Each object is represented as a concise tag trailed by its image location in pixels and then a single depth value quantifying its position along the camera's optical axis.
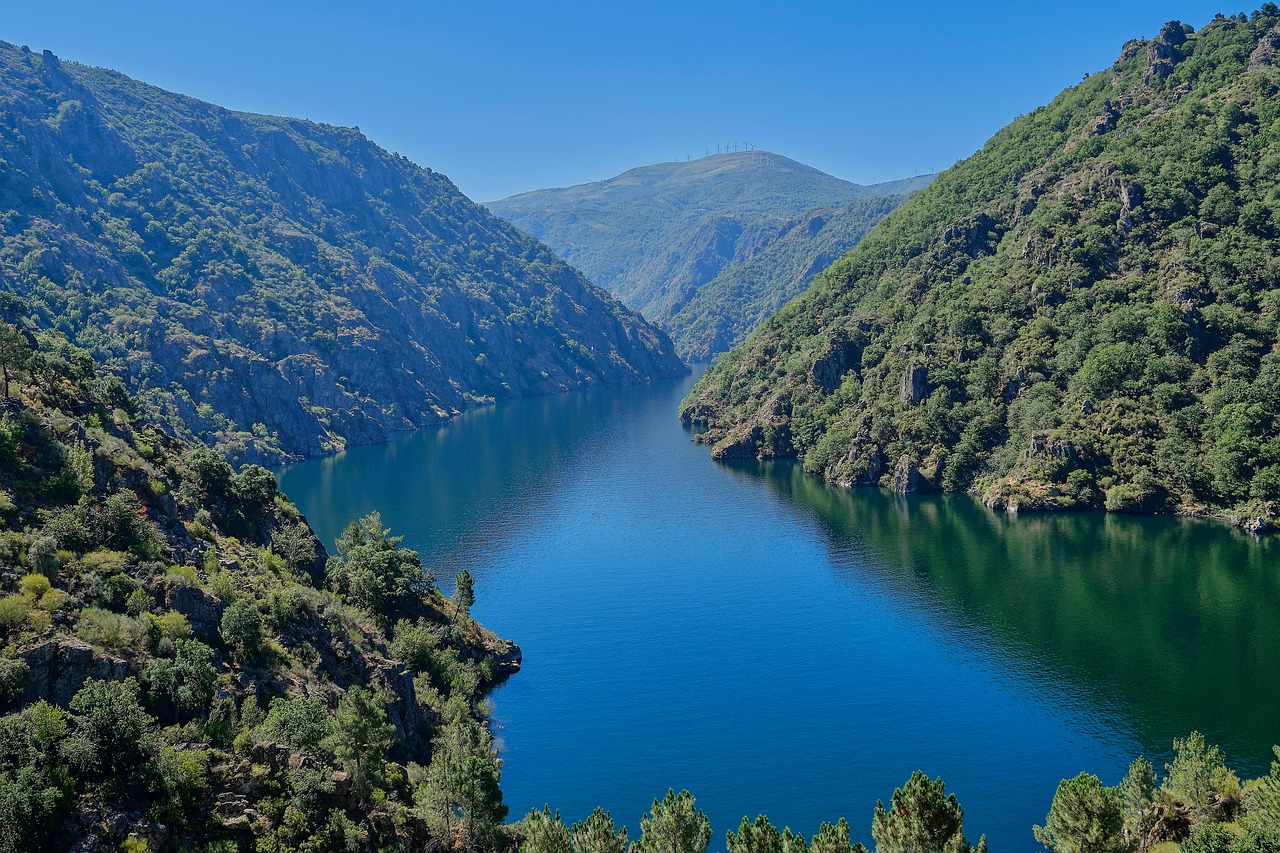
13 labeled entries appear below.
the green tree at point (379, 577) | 97.00
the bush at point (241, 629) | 70.06
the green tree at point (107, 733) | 52.38
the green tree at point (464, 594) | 108.12
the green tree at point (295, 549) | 94.19
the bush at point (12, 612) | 56.41
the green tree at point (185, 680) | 60.16
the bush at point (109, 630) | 60.01
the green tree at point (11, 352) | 77.38
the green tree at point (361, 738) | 63.59
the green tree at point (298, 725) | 62.84
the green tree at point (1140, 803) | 59.75
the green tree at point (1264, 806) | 51.16
